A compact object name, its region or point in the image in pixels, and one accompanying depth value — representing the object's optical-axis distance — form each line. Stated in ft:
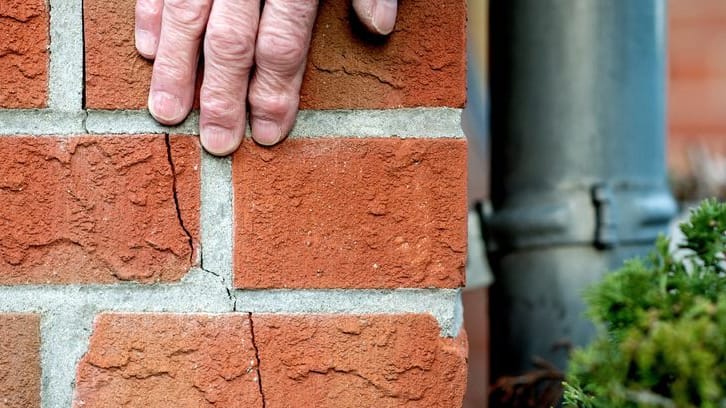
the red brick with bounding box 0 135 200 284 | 2.32
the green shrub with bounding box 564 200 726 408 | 1.44
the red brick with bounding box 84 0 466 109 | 2.33
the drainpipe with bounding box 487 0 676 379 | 3.72
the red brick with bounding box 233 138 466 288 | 2.33
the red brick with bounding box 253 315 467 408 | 2.34
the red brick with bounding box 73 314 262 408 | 2.33
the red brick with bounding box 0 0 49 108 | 2.33
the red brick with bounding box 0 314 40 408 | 2.34
